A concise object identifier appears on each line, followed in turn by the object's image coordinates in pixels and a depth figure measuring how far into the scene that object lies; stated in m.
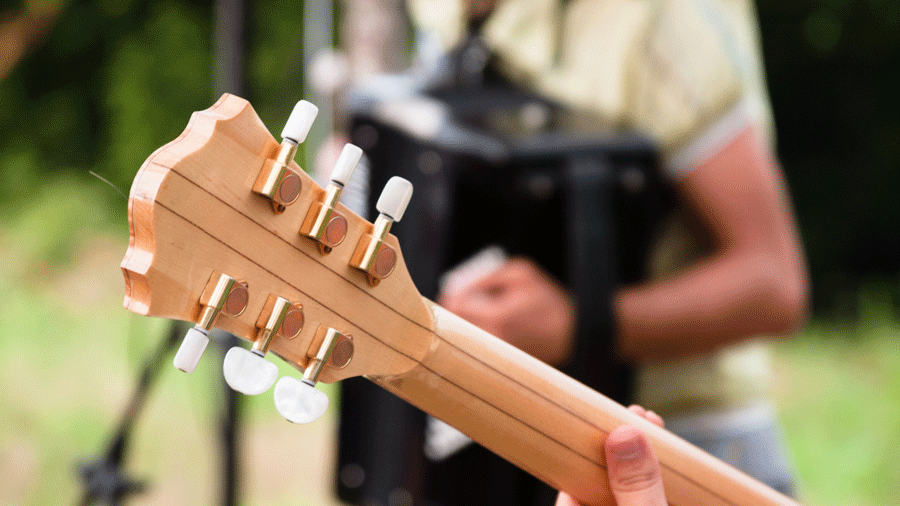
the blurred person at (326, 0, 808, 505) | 3.06
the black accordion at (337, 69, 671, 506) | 3.05
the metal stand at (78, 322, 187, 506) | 3.11
